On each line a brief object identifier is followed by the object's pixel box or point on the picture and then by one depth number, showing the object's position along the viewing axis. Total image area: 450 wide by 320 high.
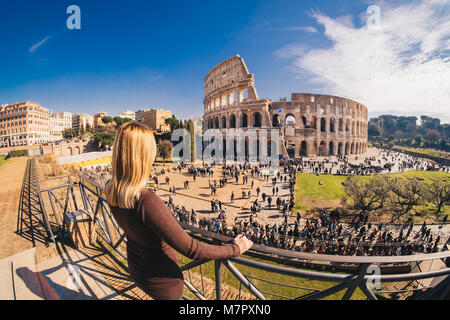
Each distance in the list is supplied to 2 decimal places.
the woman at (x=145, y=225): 1.15
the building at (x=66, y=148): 35.28
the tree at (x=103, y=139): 44.19
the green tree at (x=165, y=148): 35.28
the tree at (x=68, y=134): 55.90
